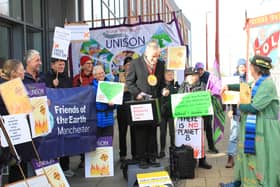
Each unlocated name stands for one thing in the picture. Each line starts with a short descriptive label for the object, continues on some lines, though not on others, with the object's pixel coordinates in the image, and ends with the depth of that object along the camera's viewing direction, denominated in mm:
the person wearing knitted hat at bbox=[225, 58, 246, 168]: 6203
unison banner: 8750
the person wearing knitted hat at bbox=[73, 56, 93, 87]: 6797
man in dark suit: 5777
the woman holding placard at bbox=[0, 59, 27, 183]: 4059
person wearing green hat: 4543
